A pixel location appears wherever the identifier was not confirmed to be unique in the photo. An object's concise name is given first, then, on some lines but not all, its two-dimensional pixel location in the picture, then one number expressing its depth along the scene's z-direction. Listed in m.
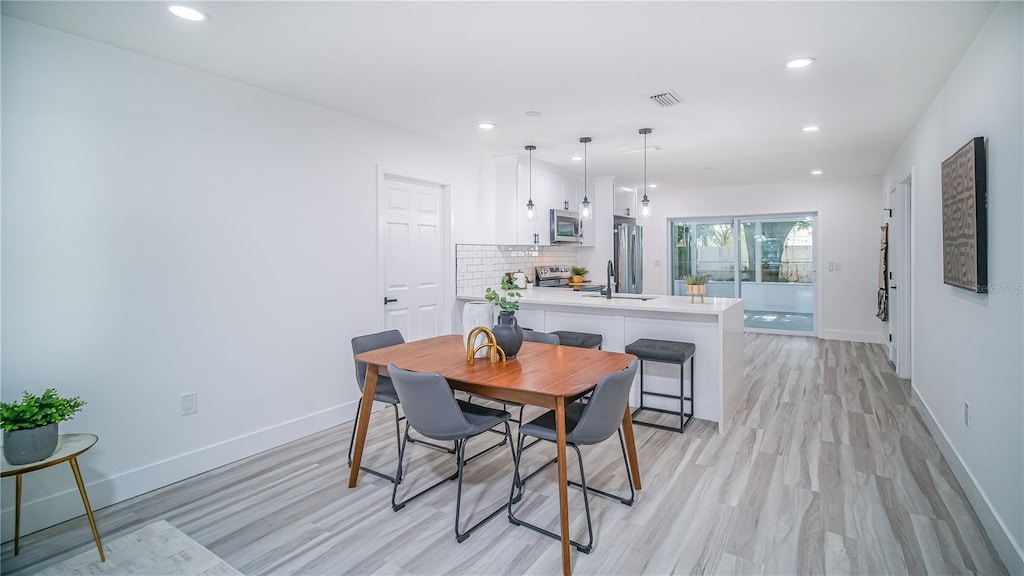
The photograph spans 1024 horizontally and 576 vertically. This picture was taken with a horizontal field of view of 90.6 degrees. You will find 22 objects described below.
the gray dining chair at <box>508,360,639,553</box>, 2.19
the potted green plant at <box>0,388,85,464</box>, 2.07
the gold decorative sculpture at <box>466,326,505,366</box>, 2.74
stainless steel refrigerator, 7.30
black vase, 2.79
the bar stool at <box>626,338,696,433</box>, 3.62
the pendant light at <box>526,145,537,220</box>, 5.14
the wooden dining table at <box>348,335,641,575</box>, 2.18
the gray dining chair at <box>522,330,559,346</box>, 3.36
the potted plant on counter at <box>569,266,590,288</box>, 6.97
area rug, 2.14
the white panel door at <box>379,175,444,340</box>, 4.40
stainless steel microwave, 6.14
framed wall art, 2.35
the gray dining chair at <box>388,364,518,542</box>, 2.29
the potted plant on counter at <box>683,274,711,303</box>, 4.28
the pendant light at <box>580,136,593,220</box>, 4.82
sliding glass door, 7.79
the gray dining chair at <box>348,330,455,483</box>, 2.99
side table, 2.05
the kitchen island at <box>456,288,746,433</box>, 3.84
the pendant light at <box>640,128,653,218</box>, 4.81
